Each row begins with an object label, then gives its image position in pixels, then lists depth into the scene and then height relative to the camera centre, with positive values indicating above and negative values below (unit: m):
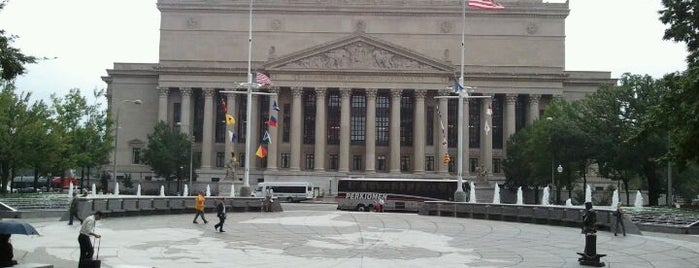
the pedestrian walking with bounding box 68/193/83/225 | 30.30 -1.79
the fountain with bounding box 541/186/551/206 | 62.56 -1.69
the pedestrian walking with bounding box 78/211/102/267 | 17.22 -1.78
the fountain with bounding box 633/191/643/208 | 52.21 -1.57
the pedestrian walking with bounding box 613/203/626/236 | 30.11 -1.67
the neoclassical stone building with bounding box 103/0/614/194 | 89.19 +12.24
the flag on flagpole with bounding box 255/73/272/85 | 52.66 +7.02
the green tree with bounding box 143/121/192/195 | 83.81 +2.28
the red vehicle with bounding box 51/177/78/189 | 91.20 -2.03
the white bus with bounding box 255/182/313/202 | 76.31 -1.93
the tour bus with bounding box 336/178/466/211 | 57.41 -1.48
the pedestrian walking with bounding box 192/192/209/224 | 33.66 -1.70
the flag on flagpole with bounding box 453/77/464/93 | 48.06 +6.16
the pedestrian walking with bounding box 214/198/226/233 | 29.34 -1.80
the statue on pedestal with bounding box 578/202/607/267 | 19.95 -2.14
